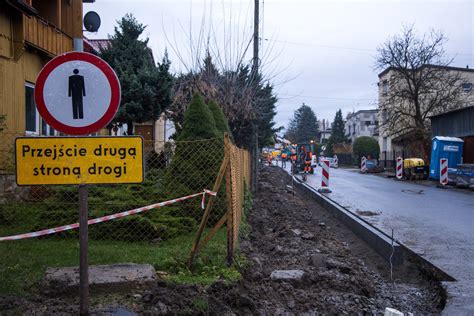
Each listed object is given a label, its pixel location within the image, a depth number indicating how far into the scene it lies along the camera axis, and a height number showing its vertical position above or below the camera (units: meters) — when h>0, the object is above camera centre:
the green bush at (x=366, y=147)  59.81 +0.57
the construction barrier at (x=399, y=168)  31.48 -1.10
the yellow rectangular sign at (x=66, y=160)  4.09 -0.06
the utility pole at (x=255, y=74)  17.48 +2.92
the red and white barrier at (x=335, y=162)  55.07 -1.18
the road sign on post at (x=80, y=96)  3.97 +0.48
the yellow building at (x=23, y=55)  10.09 +2.28
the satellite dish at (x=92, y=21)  9.16 +2.55
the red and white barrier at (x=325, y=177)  19.45 -1.06
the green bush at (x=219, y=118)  11.48 +0.83
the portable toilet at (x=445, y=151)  26.25 +0.00
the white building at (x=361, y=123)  87.94 +5.42
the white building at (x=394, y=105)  36.62 +4.70
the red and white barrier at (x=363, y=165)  42.16 -1.22
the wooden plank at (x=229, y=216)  6.04 -0.81
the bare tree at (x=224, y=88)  16.22 +2.24
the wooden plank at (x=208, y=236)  5.91 -1.04
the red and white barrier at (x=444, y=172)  23.77 -1.04
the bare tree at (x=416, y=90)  34.94 +4.63
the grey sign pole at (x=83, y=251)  4.05 -0.83
